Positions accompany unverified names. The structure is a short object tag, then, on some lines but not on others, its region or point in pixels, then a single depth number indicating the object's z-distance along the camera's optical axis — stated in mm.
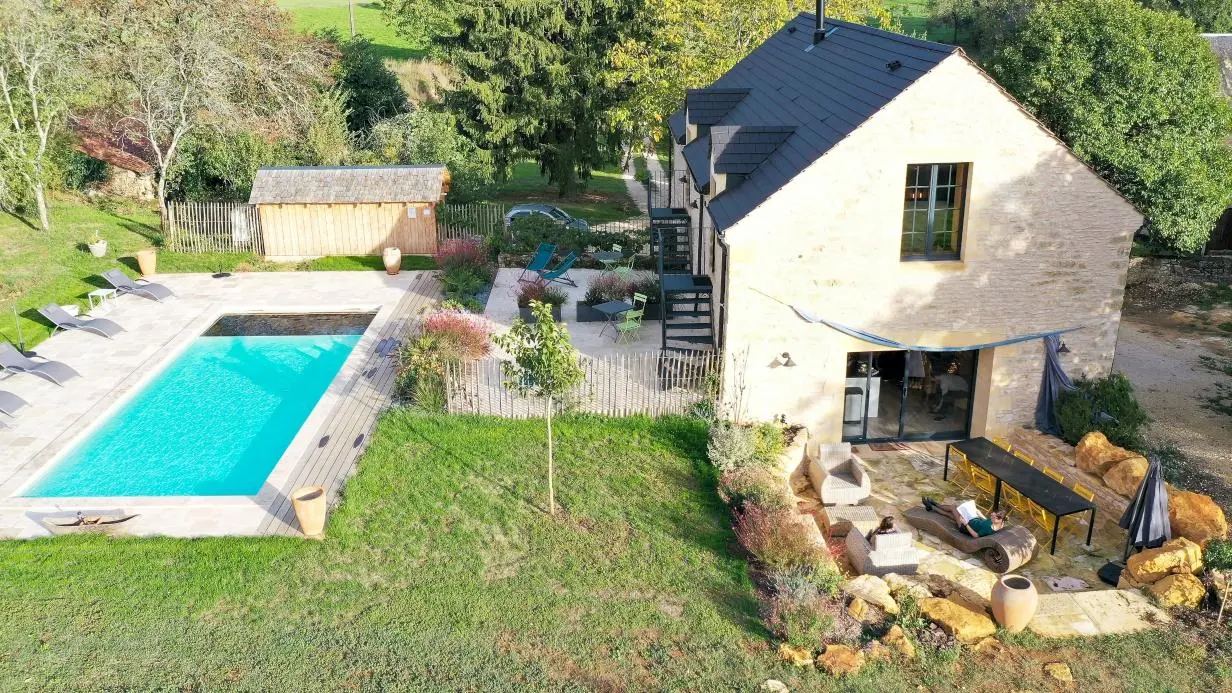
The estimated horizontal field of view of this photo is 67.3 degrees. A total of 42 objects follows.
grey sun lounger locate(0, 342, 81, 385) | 19891
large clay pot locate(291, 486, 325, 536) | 14391
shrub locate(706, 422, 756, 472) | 16781
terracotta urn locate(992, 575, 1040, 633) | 12688
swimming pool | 16875
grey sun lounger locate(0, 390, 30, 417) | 18250
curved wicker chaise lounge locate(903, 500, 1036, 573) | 14477
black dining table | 15039
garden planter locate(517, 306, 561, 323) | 23967
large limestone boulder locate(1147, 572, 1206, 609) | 13484
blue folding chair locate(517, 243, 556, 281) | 27750
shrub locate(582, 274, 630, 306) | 24500
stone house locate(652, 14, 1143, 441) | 16625
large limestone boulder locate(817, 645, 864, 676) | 11828
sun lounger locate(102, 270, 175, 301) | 26188
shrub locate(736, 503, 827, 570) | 13648
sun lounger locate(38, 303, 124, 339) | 23141
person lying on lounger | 15008
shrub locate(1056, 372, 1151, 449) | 17672
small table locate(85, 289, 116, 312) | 25531
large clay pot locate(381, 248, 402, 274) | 28859
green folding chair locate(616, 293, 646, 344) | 22156
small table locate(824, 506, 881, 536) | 15375
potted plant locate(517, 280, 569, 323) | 24125
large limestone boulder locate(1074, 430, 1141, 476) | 16609
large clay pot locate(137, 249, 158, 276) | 28252
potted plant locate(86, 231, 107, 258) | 28719
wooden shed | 29875
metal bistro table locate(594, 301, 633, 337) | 23125
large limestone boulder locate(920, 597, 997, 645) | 12625
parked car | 33094
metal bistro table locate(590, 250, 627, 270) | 27984
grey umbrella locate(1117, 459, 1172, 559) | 14297
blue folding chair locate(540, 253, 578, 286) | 26188
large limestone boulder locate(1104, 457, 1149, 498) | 15867
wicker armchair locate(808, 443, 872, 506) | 16500
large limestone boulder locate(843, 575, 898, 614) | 13156
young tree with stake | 14922
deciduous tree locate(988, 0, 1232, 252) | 22797
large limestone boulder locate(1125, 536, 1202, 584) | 13914
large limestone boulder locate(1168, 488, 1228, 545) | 14688
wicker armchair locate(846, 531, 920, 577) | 14242
